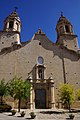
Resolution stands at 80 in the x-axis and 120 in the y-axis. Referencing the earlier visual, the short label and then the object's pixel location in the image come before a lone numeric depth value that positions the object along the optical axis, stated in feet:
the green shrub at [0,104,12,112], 39.30
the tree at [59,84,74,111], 46.08
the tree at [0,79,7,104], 48.13
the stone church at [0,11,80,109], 55.18
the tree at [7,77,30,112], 43.17
